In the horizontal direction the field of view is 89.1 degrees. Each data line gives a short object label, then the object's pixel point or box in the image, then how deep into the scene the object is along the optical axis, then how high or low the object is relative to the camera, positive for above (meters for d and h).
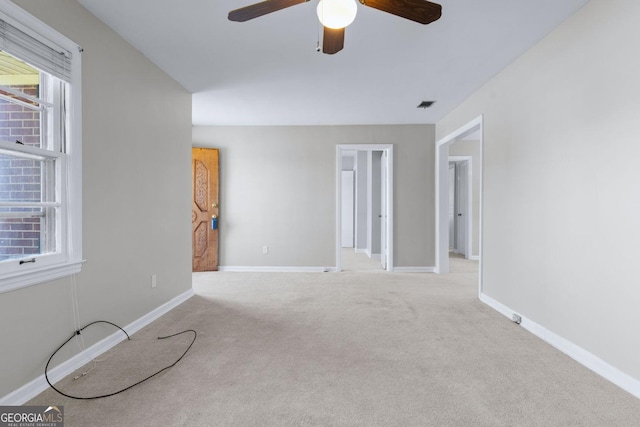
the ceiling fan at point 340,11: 1.43 +0.98
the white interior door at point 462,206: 7.13 +0.15
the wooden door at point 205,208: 5.37 +0.08
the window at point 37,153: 1.78 +0.36
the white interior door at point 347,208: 9.26 +0.13
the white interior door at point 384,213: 5.62 -0.01
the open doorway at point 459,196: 5.23 +0.32
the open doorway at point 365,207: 5.40 +0.13
